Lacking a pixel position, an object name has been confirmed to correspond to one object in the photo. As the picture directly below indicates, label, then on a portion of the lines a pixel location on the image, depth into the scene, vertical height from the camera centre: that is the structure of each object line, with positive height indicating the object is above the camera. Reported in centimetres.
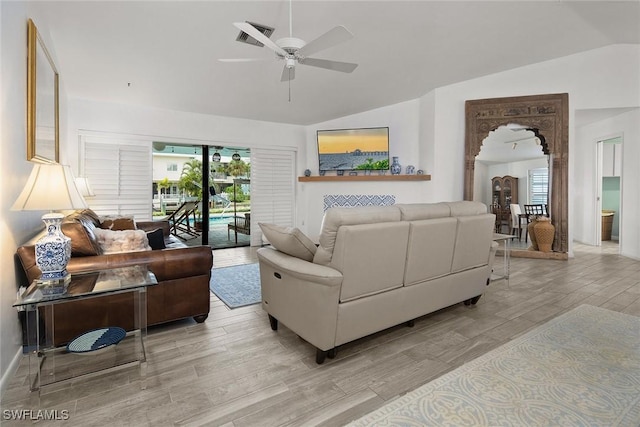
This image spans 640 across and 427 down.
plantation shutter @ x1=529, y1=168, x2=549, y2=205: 530 +33
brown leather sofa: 211 -67
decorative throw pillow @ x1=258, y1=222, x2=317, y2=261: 219 -28
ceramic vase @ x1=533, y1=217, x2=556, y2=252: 505 -47
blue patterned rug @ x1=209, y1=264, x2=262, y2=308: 318 -99
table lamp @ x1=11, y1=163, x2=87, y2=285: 180 -3
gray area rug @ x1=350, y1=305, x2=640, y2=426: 151 -104
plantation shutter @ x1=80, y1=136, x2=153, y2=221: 480 +42
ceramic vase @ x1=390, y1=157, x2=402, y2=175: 593 +70
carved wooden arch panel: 507 +138
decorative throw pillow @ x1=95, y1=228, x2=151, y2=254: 248 -33
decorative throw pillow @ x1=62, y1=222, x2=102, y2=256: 218 -28
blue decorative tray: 187 -89
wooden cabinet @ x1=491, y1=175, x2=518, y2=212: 566 +23
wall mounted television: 608 +110
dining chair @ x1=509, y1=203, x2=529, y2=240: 553 -27
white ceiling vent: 277 +157
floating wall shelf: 563 +50
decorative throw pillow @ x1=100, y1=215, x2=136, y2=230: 378 -28
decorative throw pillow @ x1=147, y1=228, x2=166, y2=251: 335 -42
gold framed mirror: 229 +85
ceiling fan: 229 +126
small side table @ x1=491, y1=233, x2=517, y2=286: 358 -51
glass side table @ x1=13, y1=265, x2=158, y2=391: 170 -83
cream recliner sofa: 195 -48
